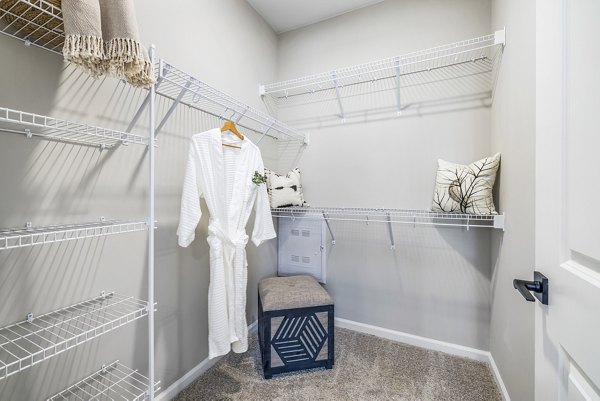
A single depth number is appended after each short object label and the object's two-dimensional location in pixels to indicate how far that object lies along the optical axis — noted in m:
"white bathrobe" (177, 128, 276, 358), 1.39
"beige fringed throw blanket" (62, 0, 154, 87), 0.74
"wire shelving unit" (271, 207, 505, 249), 1.70
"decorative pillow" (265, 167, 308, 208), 2.13
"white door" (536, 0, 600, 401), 0.48
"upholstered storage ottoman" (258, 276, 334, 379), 1.62
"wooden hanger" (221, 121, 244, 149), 1.58
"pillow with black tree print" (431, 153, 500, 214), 1.53
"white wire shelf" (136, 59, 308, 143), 1.21
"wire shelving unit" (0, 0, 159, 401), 0.85
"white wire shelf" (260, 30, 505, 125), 1.77
